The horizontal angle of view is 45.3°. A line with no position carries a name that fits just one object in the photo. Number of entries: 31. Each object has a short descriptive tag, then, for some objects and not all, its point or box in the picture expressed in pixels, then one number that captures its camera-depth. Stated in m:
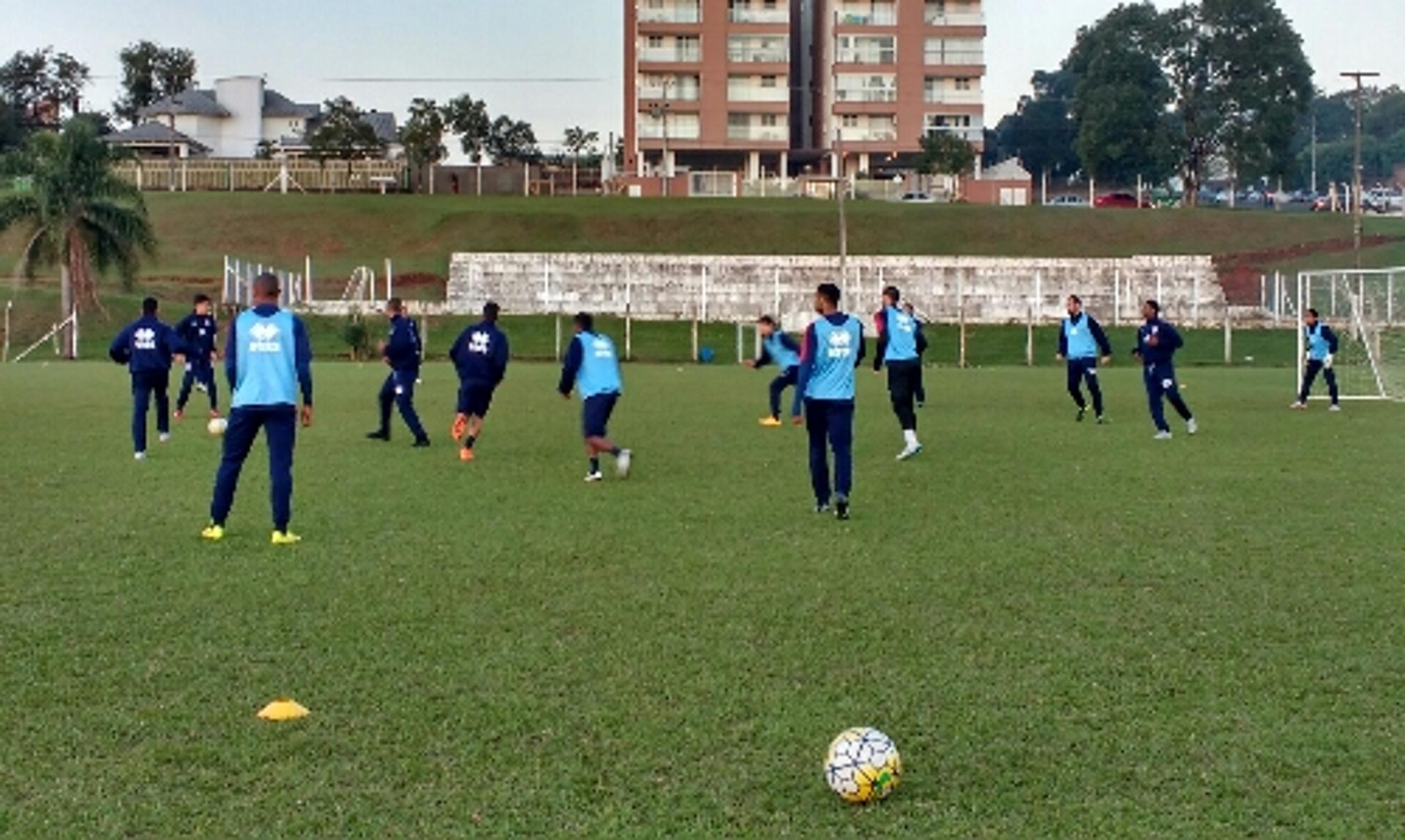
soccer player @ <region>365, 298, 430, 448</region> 22.03
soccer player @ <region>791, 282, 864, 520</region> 14.66
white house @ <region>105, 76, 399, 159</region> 103.00
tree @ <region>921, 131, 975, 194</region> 92.56
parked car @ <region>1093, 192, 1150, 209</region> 97.12
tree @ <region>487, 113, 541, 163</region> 103.94
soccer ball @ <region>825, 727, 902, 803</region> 6.51
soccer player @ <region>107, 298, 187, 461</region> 19.89
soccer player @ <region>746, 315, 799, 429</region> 20.33
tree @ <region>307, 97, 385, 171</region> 96.81
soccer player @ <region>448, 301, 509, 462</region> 20.59
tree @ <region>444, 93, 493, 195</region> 101.19
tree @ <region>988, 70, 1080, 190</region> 131.00
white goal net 34.62
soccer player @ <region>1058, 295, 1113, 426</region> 26.22
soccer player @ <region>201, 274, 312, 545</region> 13.18
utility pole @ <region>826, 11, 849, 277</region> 95.56
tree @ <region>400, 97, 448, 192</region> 96.38
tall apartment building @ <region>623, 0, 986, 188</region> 95.06
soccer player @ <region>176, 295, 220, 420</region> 24.23
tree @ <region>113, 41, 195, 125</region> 116.69
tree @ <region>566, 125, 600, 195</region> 106.75
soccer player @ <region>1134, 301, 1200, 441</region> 23.50
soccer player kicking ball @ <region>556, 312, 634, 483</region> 18.12
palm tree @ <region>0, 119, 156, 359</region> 50.44
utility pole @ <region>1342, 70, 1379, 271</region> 59.78
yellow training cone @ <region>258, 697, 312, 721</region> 7.78
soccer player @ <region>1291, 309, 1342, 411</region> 29.30
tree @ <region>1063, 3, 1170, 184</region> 98.69
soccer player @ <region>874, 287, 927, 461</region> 20.70
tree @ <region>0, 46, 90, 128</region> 112.25
